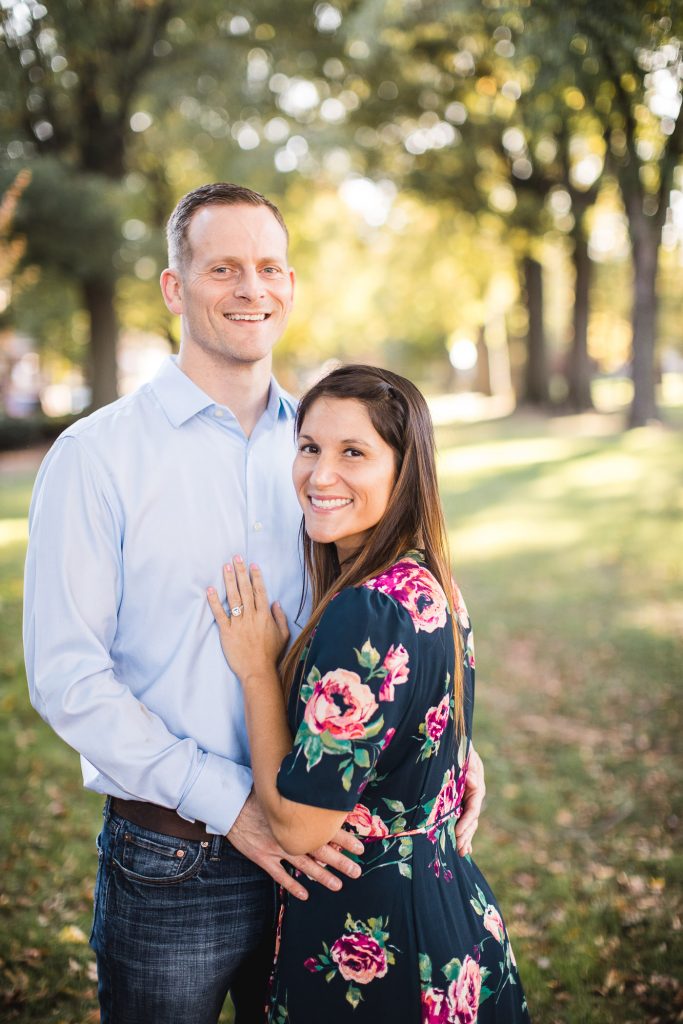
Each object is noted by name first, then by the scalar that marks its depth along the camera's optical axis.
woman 1.97
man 2.24
